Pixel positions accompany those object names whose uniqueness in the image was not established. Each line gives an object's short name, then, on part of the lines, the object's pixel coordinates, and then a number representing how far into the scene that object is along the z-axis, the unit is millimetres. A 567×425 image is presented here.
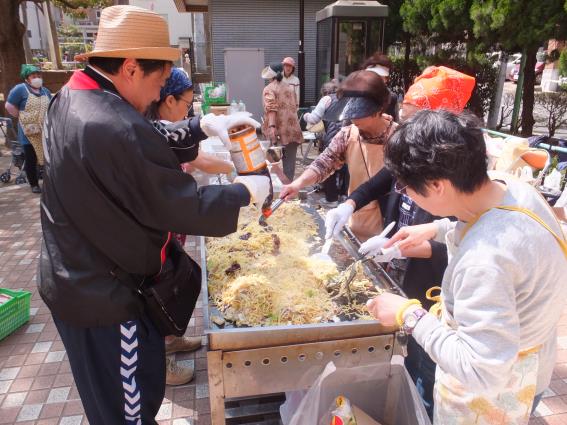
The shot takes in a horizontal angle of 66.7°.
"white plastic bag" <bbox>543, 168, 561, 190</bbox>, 4602
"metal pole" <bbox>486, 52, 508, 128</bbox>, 10547
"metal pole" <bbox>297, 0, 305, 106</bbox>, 10945
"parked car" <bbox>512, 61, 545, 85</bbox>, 24575
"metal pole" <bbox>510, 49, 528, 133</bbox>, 9453
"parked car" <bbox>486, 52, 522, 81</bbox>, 27244
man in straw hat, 1644
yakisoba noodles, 2092
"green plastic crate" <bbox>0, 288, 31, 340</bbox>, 3732
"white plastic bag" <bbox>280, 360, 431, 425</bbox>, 1827
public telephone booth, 10141
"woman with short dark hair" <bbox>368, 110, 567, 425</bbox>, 1183
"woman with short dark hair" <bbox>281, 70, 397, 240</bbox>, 2744
